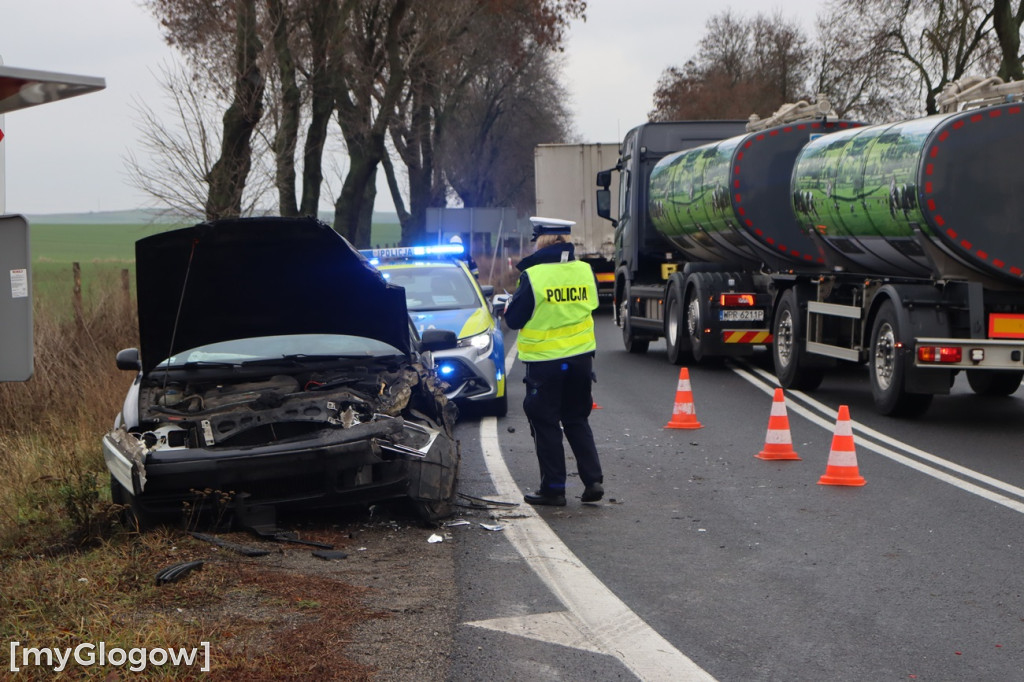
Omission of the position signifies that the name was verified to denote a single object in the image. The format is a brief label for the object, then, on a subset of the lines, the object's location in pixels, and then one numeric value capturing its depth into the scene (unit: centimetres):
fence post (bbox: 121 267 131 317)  1712
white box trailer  2977
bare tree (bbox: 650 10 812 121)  5359
